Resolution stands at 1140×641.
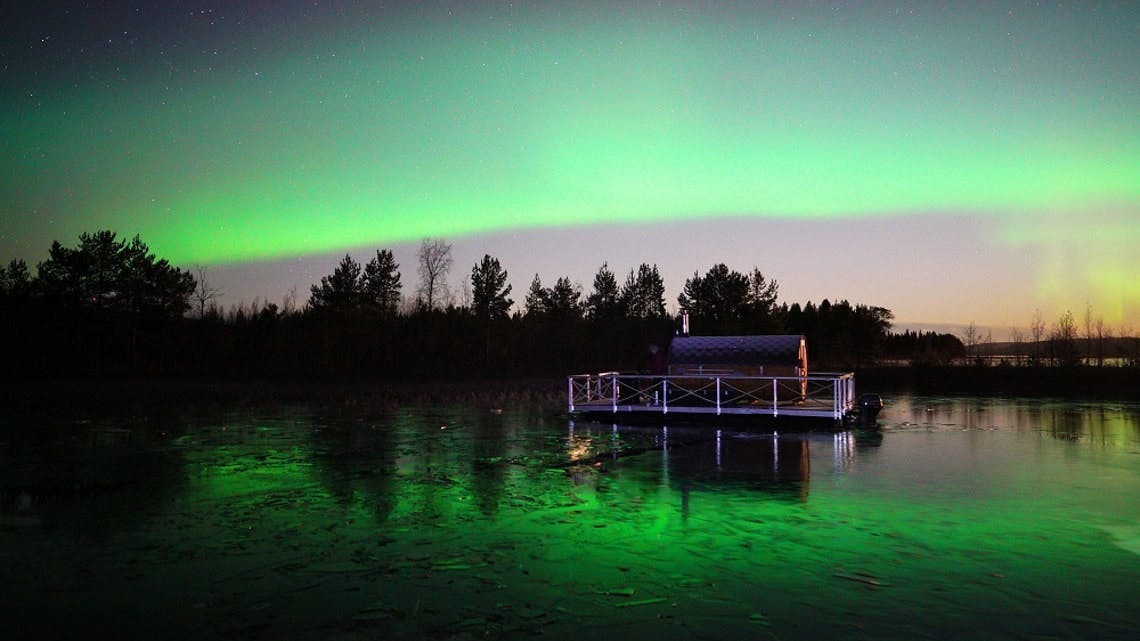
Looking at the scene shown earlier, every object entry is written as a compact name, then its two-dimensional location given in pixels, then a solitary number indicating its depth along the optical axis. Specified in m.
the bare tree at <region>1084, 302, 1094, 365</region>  71.54
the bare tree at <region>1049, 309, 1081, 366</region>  70.50
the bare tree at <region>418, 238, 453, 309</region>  82.12
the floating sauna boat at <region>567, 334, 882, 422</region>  26.73
